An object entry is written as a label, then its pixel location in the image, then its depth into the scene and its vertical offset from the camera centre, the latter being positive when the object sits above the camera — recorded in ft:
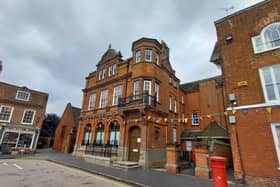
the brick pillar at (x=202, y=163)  27.50 -3.65
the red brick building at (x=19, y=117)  65.57 +8.73
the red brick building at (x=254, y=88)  22.99 +9.47
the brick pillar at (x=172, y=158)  32.85 -3.43
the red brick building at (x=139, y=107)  43.27 +11.72
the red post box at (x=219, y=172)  11.30 -2.06
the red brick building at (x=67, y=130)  75.45 +4.02
